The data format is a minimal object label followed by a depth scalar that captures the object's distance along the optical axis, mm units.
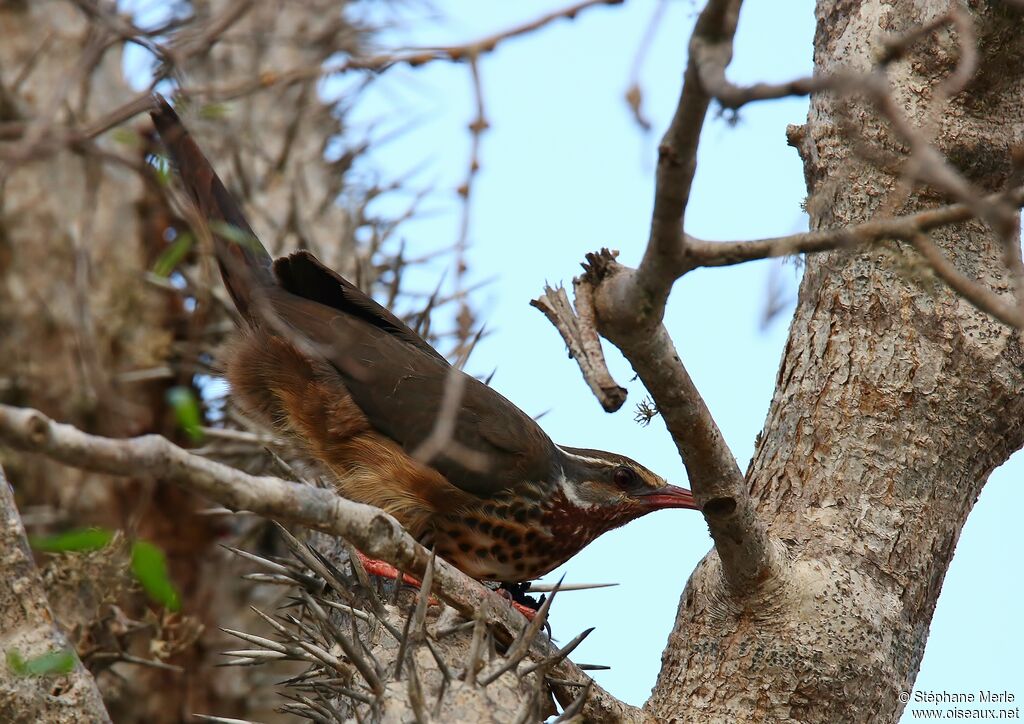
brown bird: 8578
